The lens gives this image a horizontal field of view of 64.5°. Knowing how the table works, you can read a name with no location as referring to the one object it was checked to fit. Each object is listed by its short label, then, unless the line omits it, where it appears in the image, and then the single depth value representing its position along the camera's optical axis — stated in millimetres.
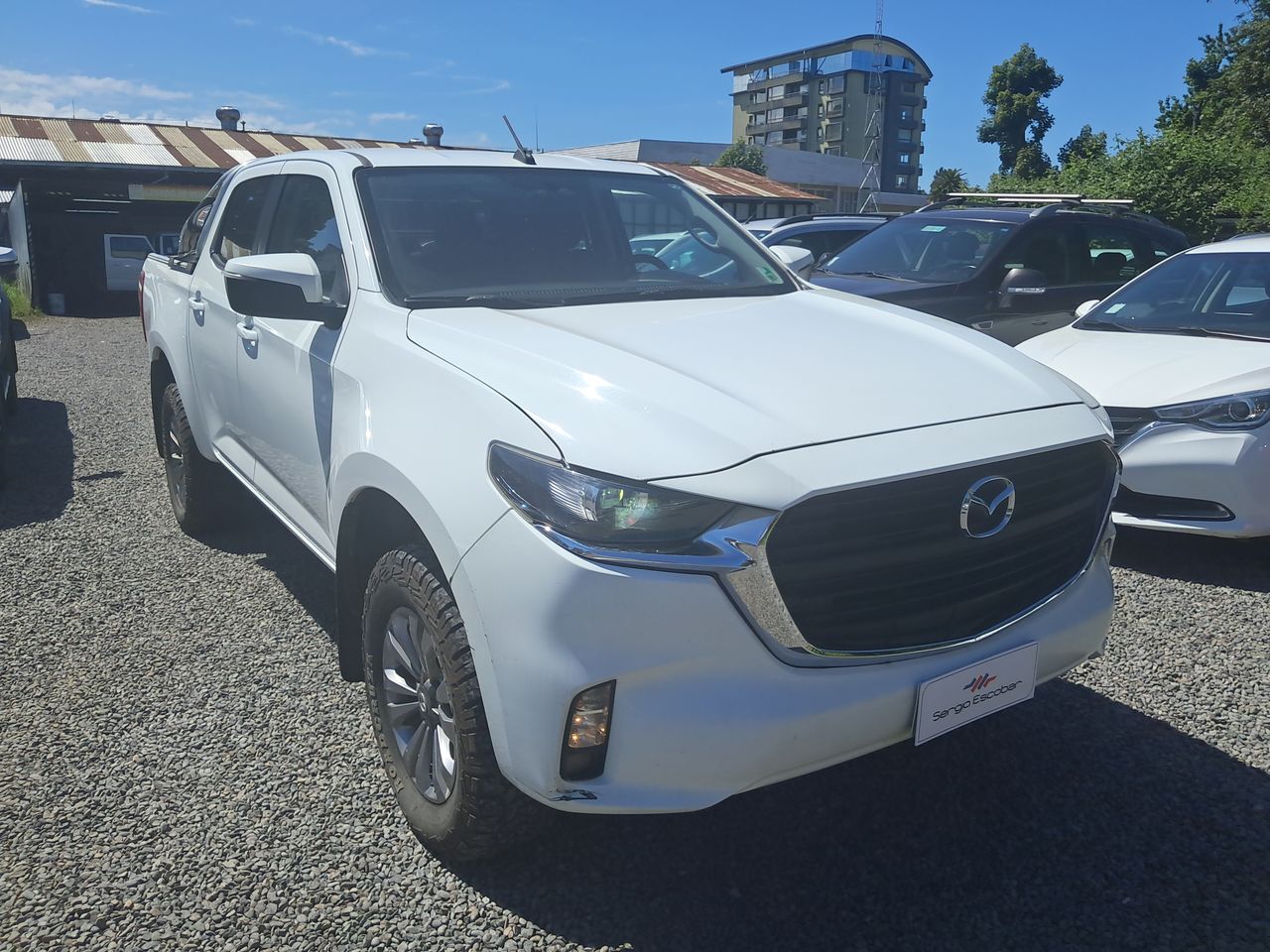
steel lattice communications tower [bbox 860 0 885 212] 88350
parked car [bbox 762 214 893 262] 12508
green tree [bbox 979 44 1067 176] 61875
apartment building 98312
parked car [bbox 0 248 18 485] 7417
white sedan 4391
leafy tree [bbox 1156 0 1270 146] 26156
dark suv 7039
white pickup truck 1979
